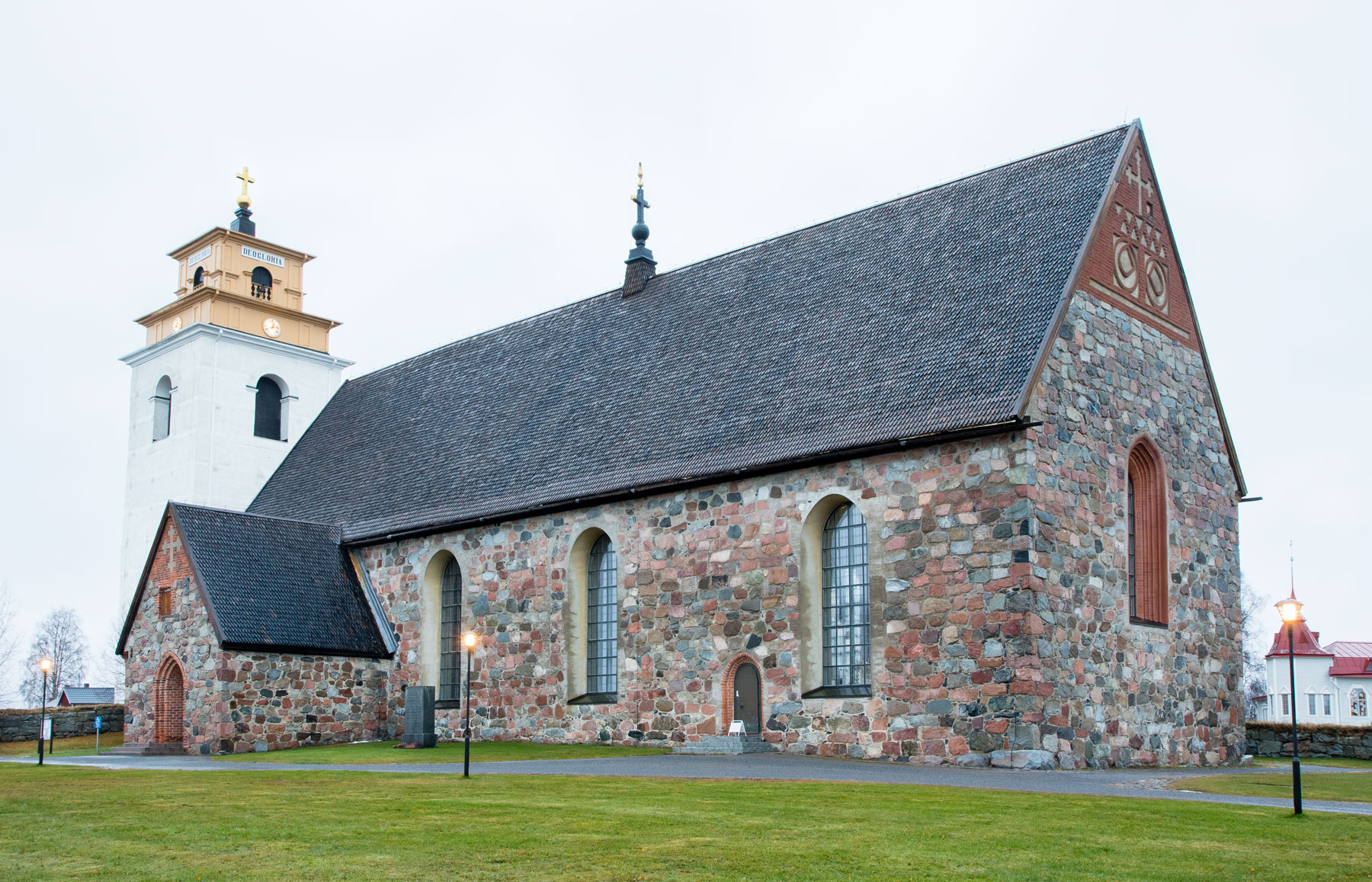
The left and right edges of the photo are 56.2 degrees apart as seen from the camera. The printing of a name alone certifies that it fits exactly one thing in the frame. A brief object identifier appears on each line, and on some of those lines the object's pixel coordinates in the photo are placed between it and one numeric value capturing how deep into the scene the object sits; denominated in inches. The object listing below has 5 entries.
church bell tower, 1485.0
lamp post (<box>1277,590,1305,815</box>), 548.7
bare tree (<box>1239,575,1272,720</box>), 3129.9
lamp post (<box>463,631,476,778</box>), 669.3
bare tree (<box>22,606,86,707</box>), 3998.5
